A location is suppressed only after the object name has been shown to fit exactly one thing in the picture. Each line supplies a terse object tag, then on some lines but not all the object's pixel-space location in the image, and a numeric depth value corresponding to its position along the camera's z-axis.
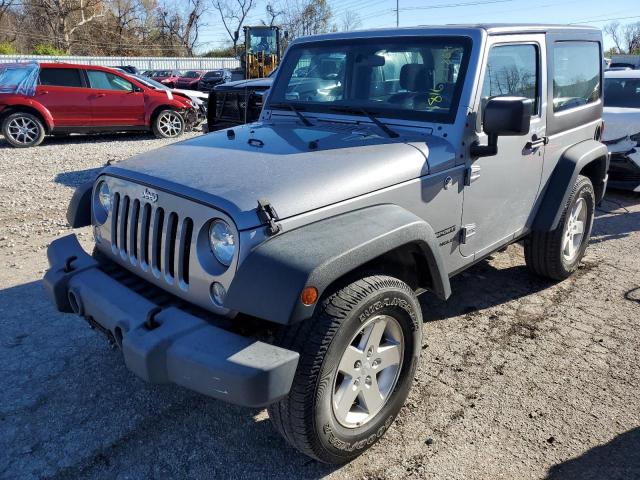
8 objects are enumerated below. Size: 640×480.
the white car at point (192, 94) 12.92
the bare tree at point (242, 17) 64.00
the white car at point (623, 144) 7.50
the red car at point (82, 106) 11.30
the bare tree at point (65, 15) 49.97
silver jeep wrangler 2.21
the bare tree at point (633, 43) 58.26
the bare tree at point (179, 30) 60.59
